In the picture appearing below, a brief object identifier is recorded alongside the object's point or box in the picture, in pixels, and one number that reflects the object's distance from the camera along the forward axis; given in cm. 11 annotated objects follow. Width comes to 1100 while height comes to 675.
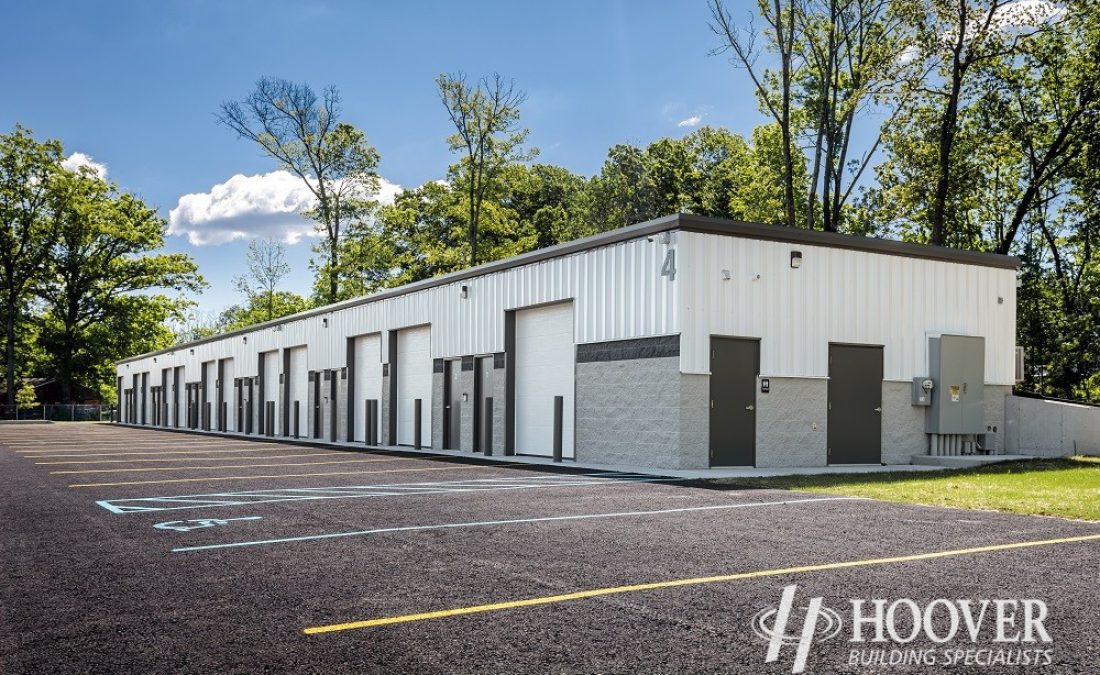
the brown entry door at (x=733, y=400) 1773
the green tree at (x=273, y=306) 7256
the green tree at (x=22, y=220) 6450
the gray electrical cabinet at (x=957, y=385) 2022
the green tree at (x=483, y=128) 4453
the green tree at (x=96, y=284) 6762
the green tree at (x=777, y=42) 3366
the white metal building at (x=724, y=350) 1766
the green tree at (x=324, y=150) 5125
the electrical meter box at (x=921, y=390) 2011
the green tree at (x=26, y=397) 6759
